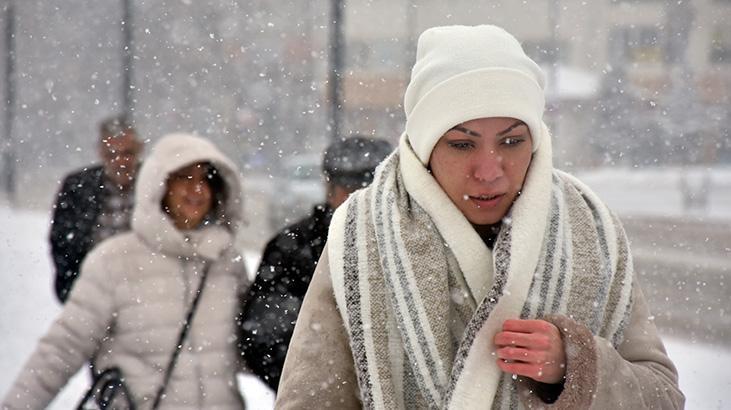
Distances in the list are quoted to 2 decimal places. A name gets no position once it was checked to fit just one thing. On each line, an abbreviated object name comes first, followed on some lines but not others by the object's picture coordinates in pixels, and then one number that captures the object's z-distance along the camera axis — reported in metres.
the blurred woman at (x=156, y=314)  5.52
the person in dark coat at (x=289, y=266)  5.31
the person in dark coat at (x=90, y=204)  8.30
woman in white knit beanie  2.76
